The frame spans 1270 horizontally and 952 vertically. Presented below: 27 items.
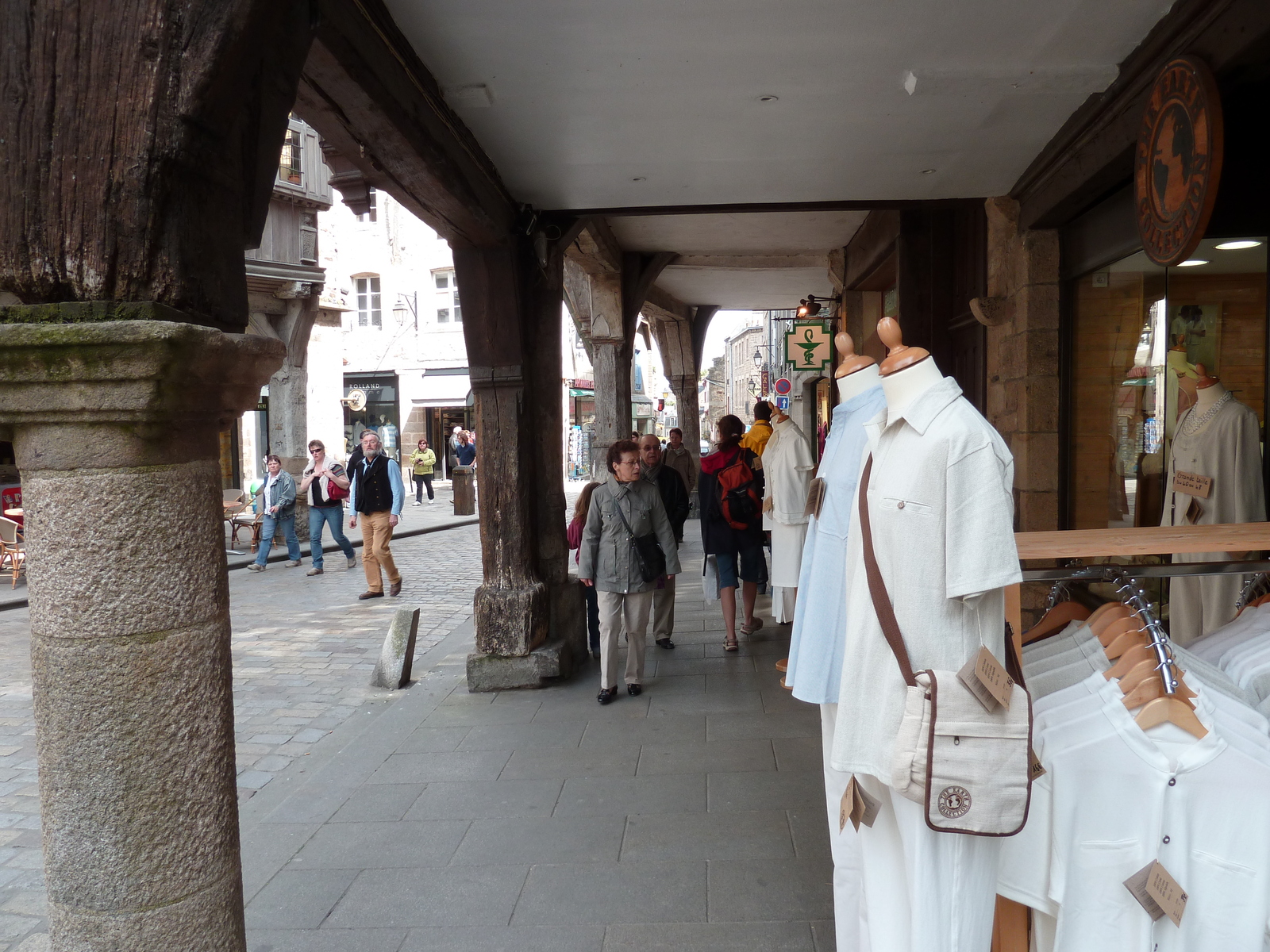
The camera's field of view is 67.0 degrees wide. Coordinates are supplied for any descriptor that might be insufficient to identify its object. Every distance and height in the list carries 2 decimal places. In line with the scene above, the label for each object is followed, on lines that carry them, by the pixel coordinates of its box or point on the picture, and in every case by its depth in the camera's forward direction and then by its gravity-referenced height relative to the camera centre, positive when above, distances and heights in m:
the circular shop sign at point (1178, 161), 2.79 +0.84
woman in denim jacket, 12.26 -0.78
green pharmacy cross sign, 11.03 +1.03
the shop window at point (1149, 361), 4.02 +0.31
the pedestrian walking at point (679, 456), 12.38 -0.25
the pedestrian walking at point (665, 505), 7.01 -0.51
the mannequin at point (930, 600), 2.01 -0.36
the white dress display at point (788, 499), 6.46 -0.43
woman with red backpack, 6.91 -0.57
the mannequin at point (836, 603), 2.64 -0.51
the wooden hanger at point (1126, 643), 2.13 -0.48
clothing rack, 2.20 -0.29
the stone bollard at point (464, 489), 18.92 -0.95
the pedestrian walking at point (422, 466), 22.30 -0.55
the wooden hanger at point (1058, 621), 2.61 -0.52
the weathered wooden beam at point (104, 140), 1.89 +0.61
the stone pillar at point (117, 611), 1.93 -0.34
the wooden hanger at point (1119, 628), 2.22 -0.46
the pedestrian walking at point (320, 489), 11.38 -0.54
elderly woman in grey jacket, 5.57 -0.68
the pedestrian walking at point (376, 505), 9.65 -0.62
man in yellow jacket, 10.01 +0.05
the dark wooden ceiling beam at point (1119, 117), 2.87 +1.25
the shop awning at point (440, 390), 27.70 +1.51
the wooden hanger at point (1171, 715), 1.96 -0.59
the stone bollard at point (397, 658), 6.20 -1.40
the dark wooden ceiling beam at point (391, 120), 3.08 +1.21
